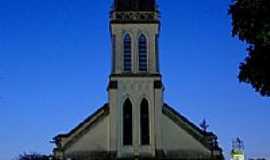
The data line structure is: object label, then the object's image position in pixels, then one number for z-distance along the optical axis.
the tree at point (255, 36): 15.24
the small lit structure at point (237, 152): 31.67
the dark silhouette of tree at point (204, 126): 45.51
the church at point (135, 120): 46.09
